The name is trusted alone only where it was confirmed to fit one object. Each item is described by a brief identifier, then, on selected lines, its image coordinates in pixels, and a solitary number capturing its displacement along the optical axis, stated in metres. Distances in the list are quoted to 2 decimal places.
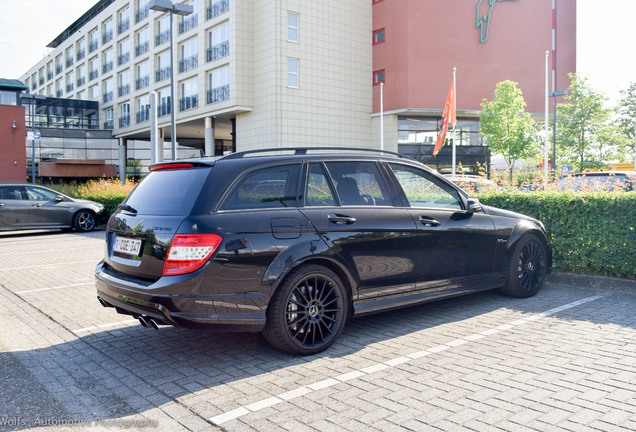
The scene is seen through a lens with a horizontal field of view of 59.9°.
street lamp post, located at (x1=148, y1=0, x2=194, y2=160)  16.36
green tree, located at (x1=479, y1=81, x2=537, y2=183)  34.50
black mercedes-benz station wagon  4.16
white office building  34.38
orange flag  28.88
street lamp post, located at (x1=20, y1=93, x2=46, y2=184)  49.69
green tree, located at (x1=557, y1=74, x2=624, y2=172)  35.34
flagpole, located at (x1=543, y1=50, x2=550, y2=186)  28.28
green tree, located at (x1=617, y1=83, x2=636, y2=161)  38.38
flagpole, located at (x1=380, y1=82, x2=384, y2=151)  35.78
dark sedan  15.65
